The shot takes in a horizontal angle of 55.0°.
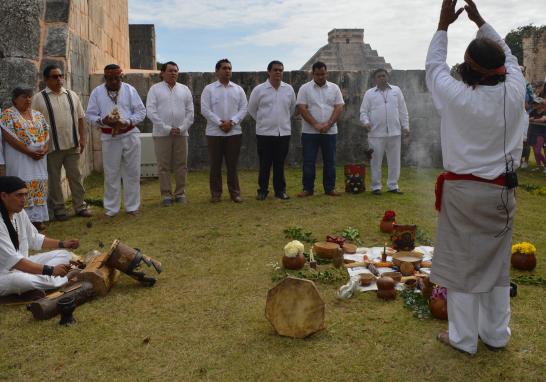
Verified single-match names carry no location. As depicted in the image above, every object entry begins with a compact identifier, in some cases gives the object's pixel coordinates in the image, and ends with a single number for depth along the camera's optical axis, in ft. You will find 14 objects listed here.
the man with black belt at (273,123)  27.30
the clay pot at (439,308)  12.88
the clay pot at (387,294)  14.28
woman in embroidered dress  20.62
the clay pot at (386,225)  21.04
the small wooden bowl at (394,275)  15.40
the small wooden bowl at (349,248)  18.31
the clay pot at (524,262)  16.53
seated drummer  13.88
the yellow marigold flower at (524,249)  16.52
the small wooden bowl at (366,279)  15.25
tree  119.14
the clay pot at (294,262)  16.60
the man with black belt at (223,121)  26.76
